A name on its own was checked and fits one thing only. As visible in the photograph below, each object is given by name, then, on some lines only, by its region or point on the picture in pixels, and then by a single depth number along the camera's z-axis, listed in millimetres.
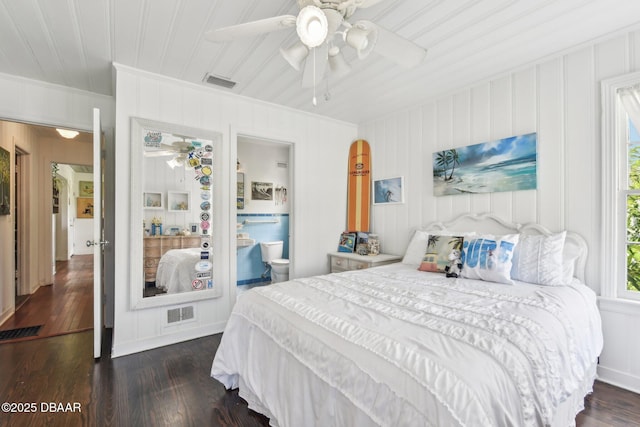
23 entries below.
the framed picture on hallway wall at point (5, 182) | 3416
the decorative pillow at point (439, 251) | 2627
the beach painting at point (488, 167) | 2648
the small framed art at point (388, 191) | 3753
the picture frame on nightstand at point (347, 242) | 4031
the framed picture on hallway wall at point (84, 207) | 9312
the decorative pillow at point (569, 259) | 2260
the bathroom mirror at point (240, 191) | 5152
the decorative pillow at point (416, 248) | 3107
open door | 2502
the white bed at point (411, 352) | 995
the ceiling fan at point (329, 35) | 1394
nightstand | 3465
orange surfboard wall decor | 4152
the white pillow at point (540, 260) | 2188
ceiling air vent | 2877
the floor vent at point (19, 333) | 2957
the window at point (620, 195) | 2199
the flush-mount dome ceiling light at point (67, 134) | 4266
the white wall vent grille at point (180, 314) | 2934
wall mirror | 2758
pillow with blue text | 2246
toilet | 4602
